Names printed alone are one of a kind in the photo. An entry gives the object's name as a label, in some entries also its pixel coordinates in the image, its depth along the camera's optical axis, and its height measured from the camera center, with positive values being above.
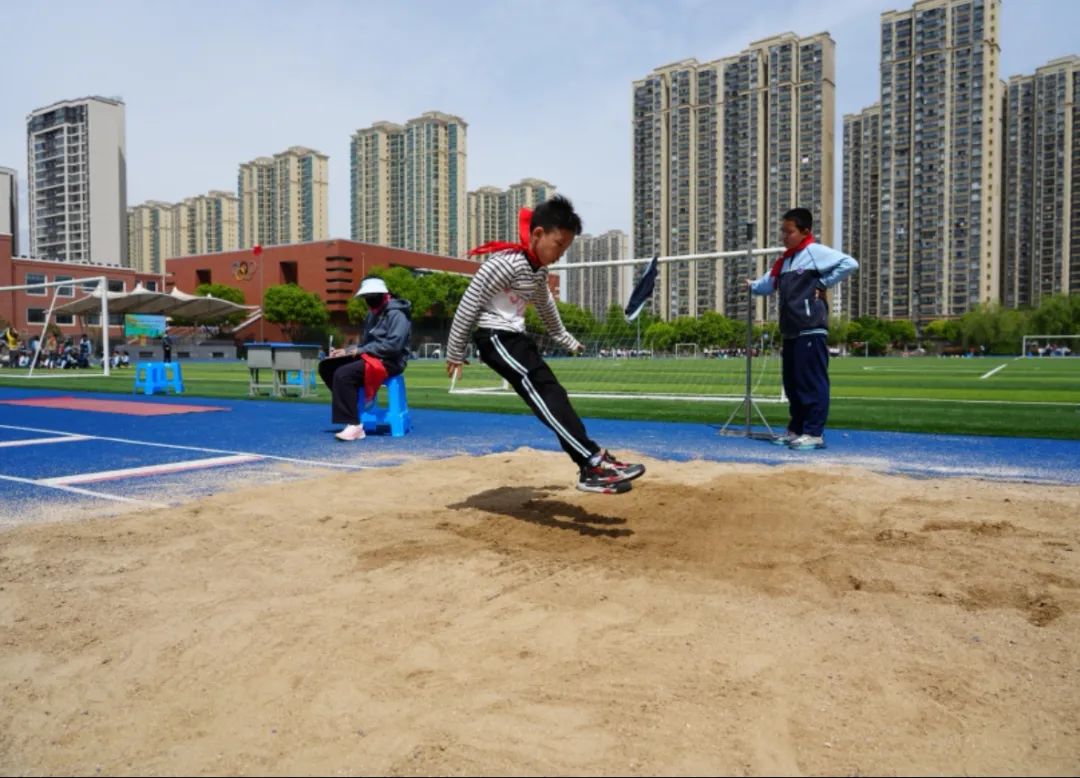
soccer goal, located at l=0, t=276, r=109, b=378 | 22.45 +0.82
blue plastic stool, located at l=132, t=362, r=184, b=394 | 15.90 -0.07
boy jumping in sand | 4.49 +0.40
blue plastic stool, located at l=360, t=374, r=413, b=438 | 9.12 -0.52
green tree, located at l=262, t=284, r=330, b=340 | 73.06 +6.51
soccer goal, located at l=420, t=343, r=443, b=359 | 64.43 +1.99
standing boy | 7.74 +0.60
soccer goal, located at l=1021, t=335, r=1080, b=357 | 67.06 +2.29
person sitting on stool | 8.87 +0.17
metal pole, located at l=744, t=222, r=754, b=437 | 8.68 +0.77
